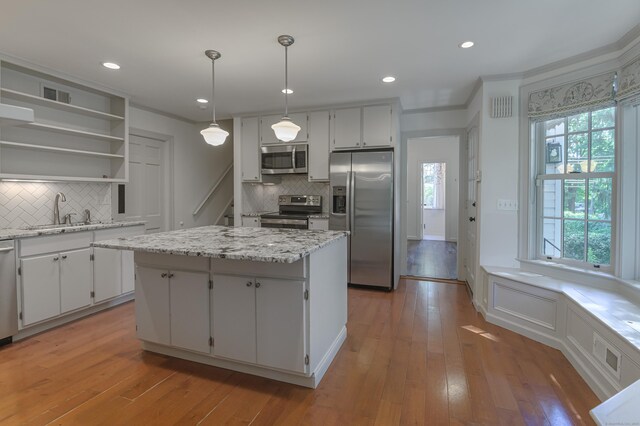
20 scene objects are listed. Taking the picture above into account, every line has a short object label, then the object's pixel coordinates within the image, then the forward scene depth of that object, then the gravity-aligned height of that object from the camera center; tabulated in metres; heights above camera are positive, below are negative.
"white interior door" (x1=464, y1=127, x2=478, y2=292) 3.74 +0.05
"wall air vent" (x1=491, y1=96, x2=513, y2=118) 3.24 +1.06
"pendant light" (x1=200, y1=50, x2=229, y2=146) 2.63 +0.64
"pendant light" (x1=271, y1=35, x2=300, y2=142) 2.42 +0.64
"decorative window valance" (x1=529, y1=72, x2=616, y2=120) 2.60 +1.00
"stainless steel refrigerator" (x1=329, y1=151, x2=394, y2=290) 4.09 +0.00
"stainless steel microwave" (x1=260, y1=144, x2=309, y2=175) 4.55 +0.75
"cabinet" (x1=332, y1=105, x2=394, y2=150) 4.16 +1.12
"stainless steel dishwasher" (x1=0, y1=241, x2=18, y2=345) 2.56 -0.68
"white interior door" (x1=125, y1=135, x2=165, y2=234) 4.42 +0.39
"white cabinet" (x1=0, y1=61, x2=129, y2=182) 3.05 +0.85
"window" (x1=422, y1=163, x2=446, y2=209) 8.85 +0.70
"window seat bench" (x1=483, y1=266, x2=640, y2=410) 1.85 -0.82
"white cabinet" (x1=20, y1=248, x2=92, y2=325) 2.72 -0.68
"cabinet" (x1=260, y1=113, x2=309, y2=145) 4.55 +1.23
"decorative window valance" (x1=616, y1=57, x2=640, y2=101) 2.30 +0.97
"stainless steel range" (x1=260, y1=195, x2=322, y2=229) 4.43 -0.03
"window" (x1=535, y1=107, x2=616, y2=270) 2.68 +0.21
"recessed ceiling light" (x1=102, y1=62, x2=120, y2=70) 3.03 +1.41
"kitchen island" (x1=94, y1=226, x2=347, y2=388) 1.99 -0.62
